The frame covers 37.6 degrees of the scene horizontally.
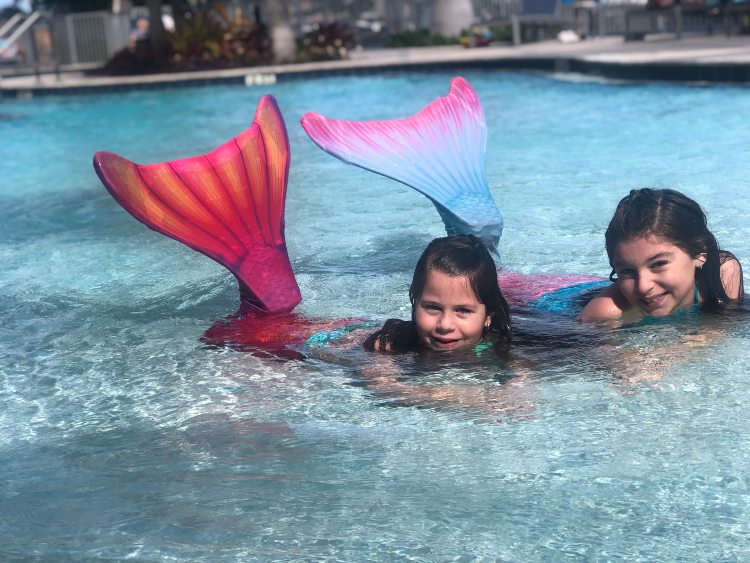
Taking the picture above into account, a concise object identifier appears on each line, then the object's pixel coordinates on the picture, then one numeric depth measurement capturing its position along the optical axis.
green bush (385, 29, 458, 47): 23.89
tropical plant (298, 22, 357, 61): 20.28
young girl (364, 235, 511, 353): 3.71
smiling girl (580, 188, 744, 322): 3.92
